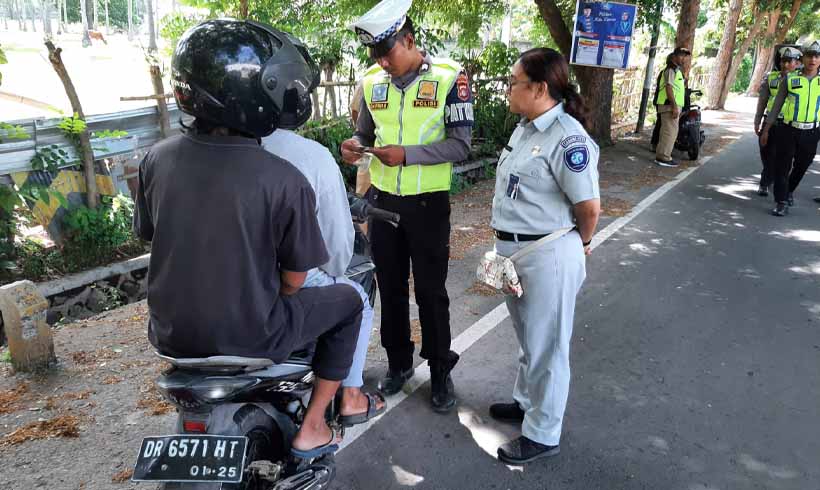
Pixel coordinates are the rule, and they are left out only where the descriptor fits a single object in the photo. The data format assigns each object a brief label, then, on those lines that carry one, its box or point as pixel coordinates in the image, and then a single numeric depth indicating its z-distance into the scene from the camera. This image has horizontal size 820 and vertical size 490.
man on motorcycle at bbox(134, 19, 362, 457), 1.75
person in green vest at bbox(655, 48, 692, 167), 10.11
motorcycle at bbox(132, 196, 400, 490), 1.81
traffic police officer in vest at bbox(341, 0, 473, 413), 2.96
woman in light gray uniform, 2.58
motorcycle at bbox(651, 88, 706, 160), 10.86
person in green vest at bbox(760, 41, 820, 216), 7.10
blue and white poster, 9.68
